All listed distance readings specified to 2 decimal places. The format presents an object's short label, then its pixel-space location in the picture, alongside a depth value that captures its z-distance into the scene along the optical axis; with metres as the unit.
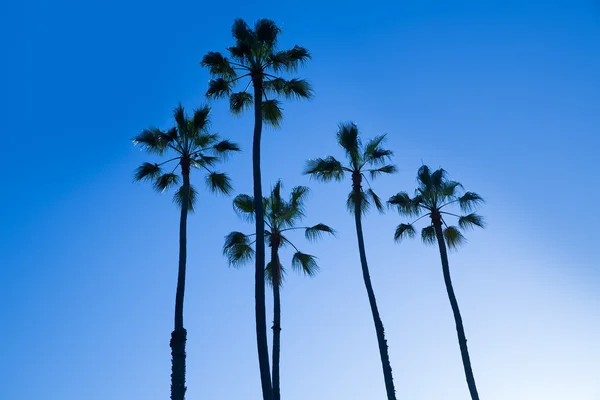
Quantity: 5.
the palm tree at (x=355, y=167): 27.80
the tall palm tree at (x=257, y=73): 23.44
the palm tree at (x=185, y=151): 25.22
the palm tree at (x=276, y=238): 25.80
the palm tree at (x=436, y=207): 28.15
